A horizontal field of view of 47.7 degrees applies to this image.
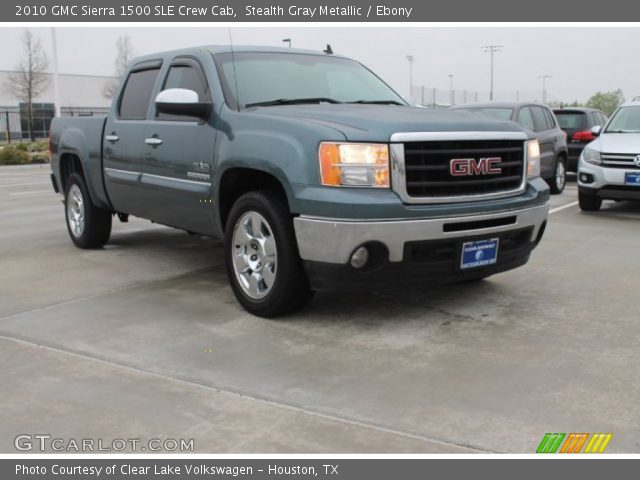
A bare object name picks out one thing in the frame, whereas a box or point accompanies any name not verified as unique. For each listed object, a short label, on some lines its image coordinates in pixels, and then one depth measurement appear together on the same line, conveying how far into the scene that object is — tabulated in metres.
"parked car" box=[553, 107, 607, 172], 14.74
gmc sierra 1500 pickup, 4.32
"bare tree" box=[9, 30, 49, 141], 42.84
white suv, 9.45
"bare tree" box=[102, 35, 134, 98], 44.84
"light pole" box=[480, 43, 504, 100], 66.22
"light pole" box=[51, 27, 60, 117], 28.55
